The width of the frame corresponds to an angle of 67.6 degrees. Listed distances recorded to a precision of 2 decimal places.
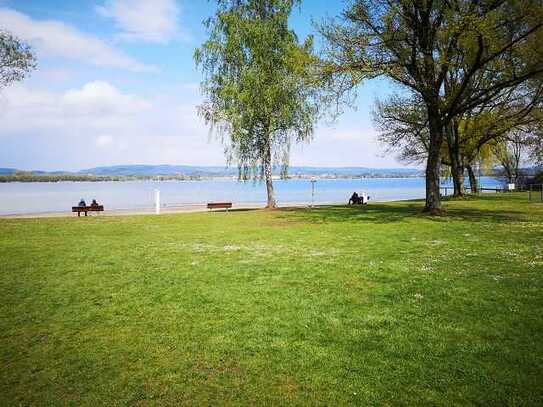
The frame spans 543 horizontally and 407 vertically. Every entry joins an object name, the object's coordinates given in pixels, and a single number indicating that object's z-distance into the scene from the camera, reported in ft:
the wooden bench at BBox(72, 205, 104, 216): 111.18
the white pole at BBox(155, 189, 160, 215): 115.67
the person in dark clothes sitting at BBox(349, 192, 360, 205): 145.69
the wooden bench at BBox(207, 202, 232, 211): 127.13
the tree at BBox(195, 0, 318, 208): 114.21
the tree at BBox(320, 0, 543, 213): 77.10
